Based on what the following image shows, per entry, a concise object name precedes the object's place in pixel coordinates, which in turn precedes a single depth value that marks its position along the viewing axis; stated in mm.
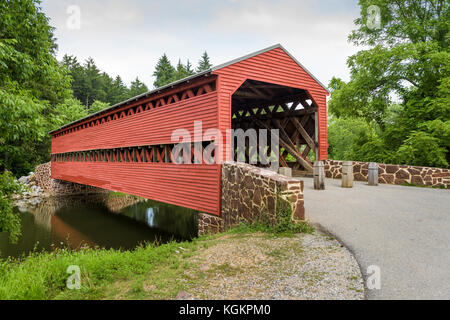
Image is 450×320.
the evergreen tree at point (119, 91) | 48388
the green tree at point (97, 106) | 38300
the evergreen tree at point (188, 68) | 49031
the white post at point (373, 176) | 9617
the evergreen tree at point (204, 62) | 50281
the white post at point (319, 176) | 9047
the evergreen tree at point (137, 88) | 48819
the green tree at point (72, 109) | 30456
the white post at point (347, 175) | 9211
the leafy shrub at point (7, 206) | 7168
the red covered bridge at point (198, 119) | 7855
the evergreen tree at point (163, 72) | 46497
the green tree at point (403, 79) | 11984
